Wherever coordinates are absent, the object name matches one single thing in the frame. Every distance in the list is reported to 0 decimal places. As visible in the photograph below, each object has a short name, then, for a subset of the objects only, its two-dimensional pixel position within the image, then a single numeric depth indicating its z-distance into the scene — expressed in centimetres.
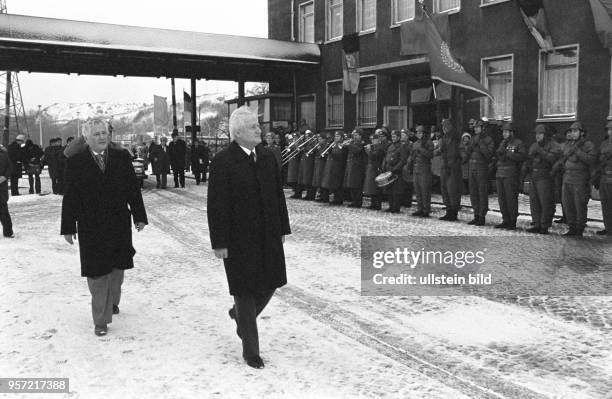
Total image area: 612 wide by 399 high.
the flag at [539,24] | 1600
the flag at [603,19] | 1433
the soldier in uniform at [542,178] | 1059
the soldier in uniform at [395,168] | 1354
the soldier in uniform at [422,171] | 1292
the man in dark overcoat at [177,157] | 2148
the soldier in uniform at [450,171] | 1234
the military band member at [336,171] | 1507
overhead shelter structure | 2017
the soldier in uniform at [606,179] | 991
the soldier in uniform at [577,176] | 1020
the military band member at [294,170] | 1695
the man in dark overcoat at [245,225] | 455
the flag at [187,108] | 2947
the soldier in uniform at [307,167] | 1634
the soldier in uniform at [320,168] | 1572
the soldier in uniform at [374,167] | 1414
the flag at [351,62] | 2305
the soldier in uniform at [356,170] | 1457
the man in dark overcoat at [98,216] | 534
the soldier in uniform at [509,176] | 1112
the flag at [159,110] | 3164
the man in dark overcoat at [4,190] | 1019
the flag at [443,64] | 1480
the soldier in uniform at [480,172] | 1158
